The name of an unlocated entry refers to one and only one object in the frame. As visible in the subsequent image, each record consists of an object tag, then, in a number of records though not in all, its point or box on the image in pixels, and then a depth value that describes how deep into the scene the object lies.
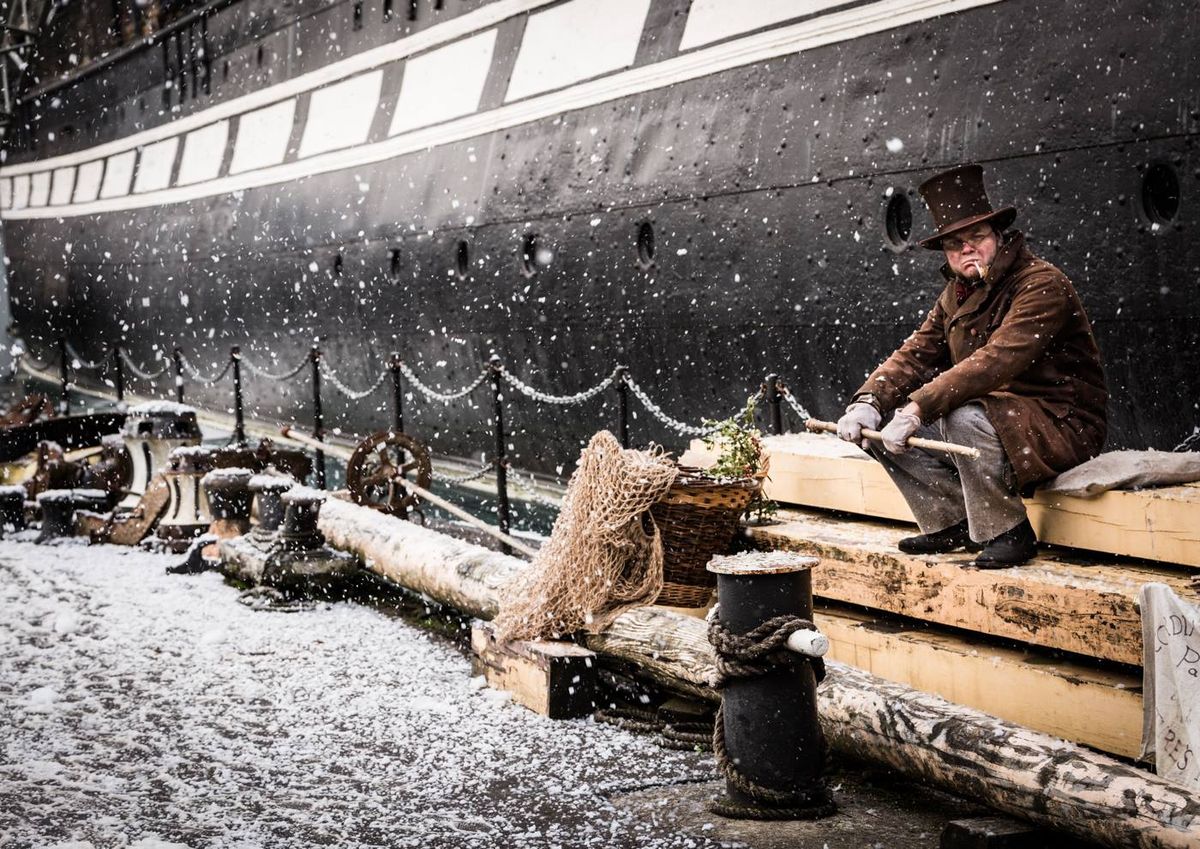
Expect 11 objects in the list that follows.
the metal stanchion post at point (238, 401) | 10.81
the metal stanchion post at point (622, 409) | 6.57
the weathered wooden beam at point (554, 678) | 4.52
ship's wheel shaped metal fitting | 7.90
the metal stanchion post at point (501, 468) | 7.50
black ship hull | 5.00
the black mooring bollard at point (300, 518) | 6.91
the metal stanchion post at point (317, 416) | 9.50
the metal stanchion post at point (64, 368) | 14.21
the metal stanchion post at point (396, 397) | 8.54
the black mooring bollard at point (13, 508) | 9.37
